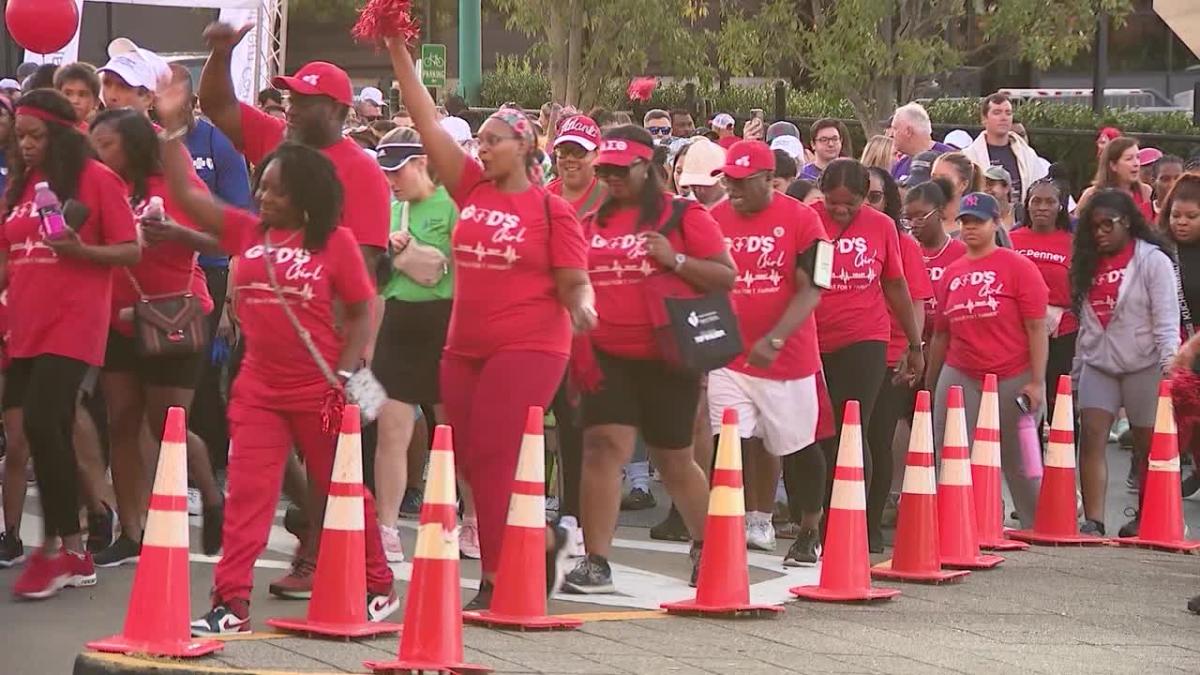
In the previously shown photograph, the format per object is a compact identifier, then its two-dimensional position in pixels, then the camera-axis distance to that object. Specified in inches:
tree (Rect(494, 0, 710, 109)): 1195.9
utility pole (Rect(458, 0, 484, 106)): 1302.9
